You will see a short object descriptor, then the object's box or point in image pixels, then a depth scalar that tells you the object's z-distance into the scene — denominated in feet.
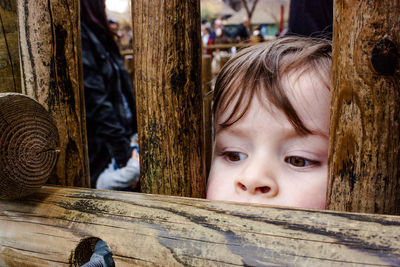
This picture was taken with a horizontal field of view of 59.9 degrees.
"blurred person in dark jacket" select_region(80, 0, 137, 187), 6.98
